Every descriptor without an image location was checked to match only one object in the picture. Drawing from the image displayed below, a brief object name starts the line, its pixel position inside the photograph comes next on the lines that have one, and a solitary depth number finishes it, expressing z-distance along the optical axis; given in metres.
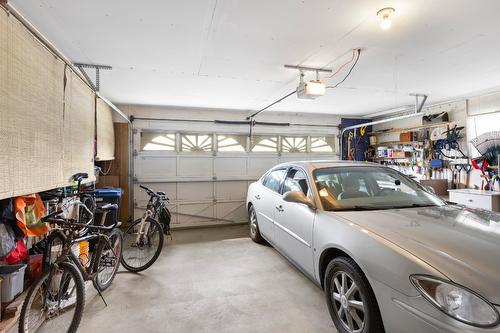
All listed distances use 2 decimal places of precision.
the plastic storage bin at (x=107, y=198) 3.85
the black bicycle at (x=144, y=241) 3.26
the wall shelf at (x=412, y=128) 4.86
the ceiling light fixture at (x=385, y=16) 1.86
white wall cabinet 3.73
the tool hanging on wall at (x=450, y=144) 4.62
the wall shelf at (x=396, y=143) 5.39
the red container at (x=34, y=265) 2.19
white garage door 5.34
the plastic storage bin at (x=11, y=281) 1.81
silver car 1.18
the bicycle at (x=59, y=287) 1.85
